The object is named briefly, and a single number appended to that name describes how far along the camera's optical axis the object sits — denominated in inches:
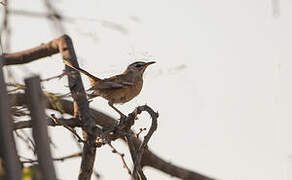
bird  423.5
